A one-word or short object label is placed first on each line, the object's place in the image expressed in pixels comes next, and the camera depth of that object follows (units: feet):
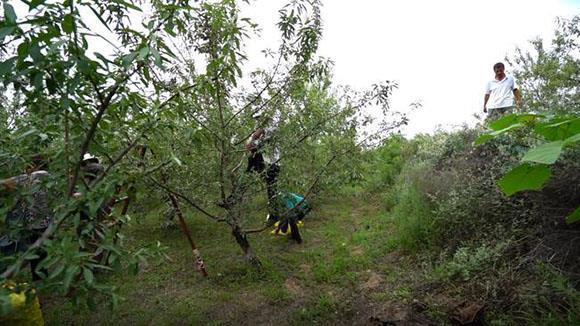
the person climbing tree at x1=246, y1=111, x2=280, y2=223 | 13.50
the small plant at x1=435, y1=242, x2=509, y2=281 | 11.16
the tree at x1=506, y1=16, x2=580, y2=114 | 14.03
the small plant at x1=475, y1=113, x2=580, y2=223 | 2.18
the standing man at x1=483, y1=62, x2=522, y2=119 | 18.70
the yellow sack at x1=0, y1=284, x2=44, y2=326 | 8.75
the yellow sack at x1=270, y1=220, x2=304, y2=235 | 19.44
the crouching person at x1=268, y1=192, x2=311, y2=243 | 14.12
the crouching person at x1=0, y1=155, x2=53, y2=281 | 5.61
